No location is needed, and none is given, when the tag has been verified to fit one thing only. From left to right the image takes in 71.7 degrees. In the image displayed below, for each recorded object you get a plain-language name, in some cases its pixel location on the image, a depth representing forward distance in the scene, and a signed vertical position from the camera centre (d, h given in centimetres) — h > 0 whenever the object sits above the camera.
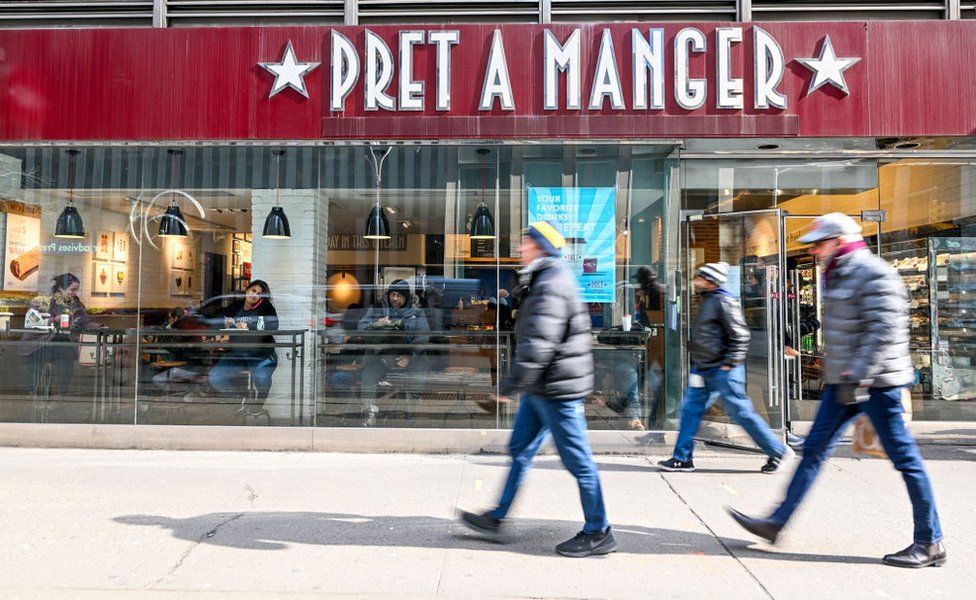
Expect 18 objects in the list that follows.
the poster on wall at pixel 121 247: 804 +75
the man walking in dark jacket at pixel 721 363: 571 -42
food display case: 837 +0
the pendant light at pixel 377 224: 795 +104
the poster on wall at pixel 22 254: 812 +67
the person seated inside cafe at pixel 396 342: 769 -34
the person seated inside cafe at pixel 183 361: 777 -58
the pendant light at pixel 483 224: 773 +102
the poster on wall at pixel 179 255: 811 +67
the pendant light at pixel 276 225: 830 +107
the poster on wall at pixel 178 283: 796 +33
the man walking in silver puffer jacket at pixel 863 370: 382 -31
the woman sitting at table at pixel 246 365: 779 -63
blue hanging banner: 762 +104
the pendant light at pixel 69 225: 820 +103
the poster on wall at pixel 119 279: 794 +37
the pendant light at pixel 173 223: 807 +106
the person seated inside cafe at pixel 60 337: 791 -33
